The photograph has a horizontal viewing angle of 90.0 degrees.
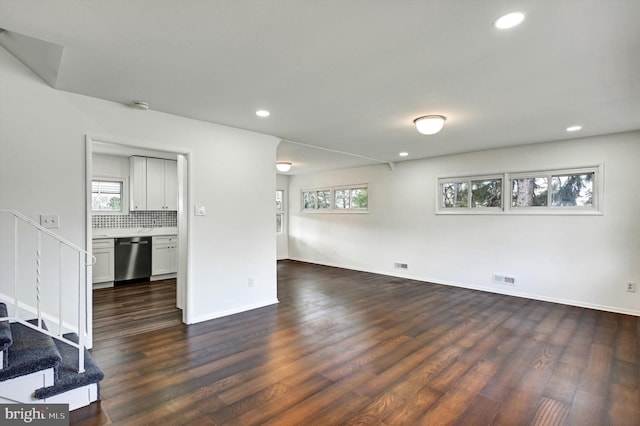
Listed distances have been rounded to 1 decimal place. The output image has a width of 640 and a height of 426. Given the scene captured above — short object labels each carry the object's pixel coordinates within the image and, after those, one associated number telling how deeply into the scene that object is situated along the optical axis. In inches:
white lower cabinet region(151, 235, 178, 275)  233.1
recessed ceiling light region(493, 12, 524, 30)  69.0
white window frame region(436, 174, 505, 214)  210.8
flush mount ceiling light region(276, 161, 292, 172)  267.4
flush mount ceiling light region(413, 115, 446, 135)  139.2
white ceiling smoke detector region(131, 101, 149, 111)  123.9
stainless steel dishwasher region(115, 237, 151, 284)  218.4
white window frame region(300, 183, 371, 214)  286.7
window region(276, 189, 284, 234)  352.2
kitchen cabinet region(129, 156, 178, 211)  235.6
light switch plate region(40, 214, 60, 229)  108.3
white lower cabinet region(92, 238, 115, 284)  208.2
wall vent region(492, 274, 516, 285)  203.2
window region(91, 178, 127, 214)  233.3
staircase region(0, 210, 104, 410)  77.2
